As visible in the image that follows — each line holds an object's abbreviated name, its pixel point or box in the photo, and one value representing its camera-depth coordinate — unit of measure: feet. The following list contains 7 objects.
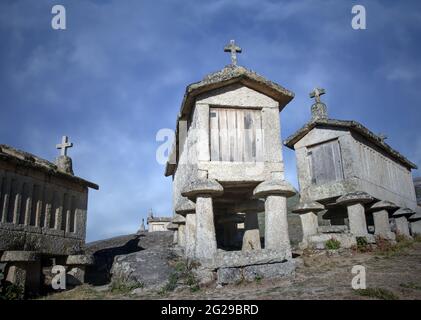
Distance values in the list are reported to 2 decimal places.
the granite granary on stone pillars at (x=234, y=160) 21.90
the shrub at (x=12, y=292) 19.81
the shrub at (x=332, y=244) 29.94
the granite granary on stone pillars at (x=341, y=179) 32.19
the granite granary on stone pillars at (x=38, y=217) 21.66
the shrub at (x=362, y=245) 29.60
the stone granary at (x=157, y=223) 92.12
